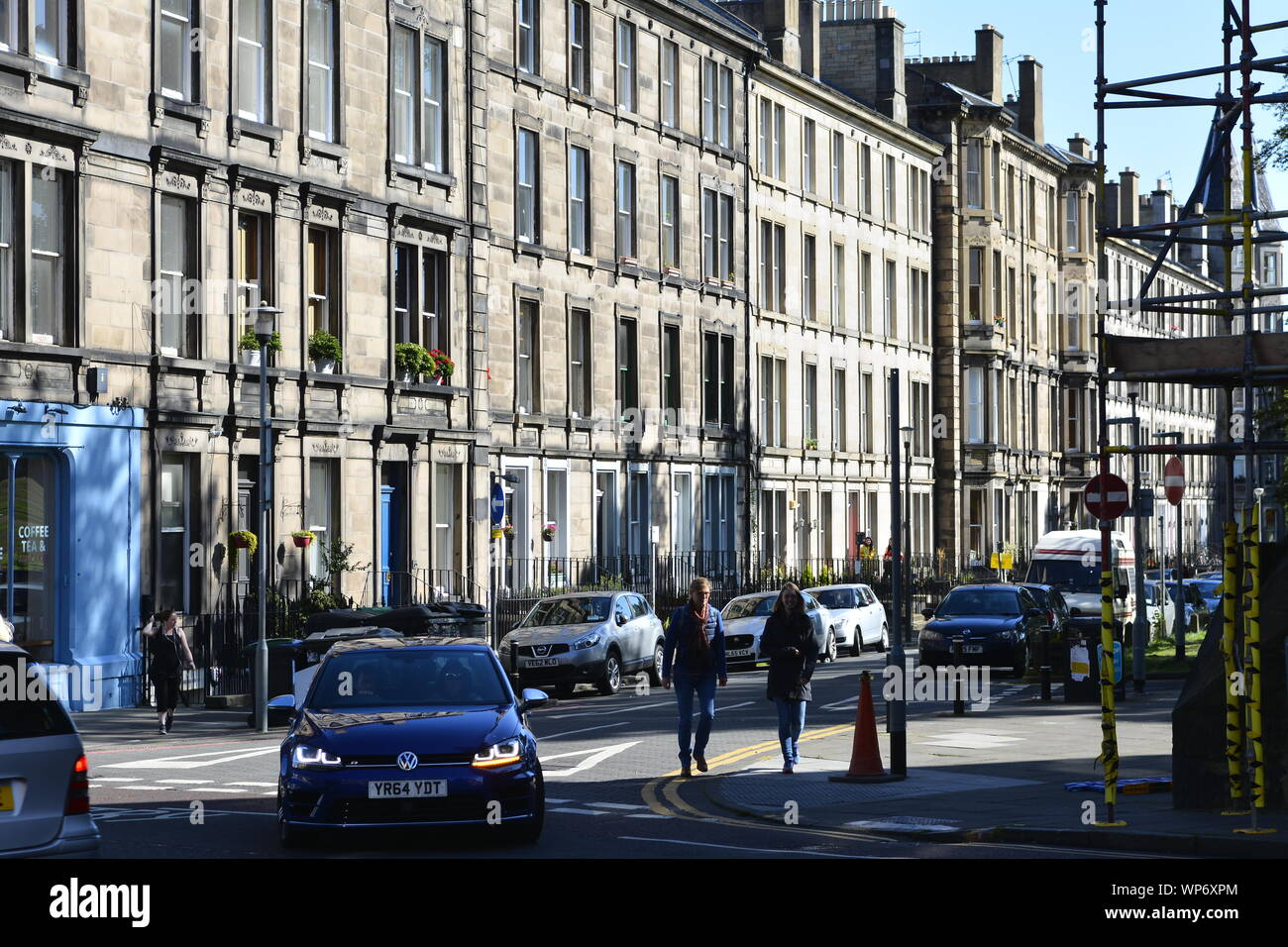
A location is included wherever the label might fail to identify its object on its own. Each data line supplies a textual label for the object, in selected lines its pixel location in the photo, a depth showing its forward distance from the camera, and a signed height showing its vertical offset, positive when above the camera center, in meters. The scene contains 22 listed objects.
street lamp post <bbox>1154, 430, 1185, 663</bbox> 34.78 -2.13
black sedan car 32.62 -1.98
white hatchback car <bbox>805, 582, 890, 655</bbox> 41.97 -2.24
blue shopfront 26.56 -0.31
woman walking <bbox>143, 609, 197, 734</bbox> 24.58 -1.88
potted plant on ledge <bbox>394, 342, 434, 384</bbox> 35.56 +2.92
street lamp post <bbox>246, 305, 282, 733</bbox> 24.86 +0.41
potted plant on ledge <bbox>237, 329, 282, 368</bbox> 30.77 +2.78
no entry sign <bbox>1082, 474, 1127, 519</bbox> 17.14 +0.16
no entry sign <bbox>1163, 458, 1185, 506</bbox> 37.66 +0.56
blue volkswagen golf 12.85 -1.68
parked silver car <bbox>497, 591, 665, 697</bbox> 30.39 -2.06
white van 45.41 -1.41
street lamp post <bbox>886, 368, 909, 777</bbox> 18.02 -1.41
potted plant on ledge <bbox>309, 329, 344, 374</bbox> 32.78 +2.85
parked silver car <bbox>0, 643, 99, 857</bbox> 10.15 -1.39
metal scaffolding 14.70 +1.72
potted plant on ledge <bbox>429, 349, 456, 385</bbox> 36.47 +2.87
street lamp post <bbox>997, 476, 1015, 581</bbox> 71.50 +0.68
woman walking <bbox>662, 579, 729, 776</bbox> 18.67 -1.36
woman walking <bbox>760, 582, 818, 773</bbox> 18.62 -1.44
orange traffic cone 17.92 -2.27
